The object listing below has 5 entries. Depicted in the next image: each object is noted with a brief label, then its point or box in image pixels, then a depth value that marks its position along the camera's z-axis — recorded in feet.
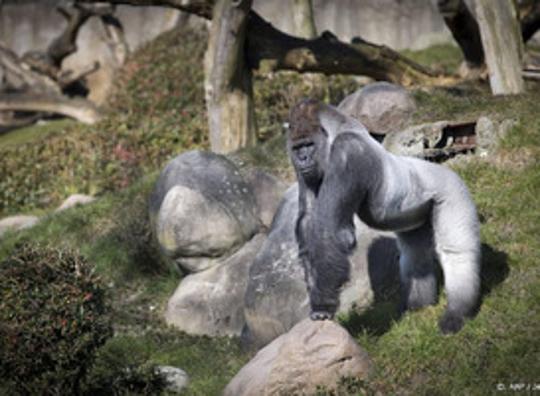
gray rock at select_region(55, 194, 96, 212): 78.77
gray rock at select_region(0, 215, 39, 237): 77.97
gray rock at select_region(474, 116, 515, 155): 57.47
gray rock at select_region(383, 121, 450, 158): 58.13
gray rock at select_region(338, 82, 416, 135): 61.00
